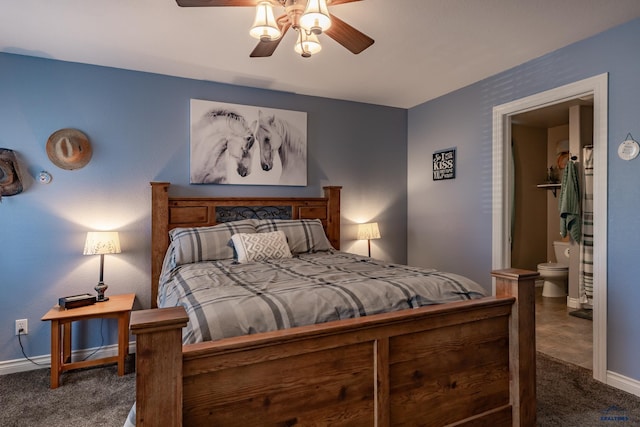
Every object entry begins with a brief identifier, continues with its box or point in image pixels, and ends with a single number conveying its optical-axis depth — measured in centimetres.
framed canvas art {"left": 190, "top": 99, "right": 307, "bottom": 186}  333
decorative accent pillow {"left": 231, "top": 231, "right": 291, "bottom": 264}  275
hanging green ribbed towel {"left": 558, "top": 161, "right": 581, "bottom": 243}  422
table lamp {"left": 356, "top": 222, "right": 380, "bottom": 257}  386
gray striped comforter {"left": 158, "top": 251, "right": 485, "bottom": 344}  139
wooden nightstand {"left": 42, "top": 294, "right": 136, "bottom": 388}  244
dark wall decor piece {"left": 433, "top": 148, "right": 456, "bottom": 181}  377
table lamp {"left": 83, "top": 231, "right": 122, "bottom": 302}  274
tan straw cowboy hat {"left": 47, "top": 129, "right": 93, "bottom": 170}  283
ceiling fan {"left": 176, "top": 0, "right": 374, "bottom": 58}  162
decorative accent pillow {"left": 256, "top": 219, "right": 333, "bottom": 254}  316
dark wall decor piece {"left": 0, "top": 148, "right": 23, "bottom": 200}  267
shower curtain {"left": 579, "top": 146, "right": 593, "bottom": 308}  395
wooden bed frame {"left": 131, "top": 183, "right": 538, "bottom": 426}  113
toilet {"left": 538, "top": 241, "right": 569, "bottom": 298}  458
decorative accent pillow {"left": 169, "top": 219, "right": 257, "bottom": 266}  275
